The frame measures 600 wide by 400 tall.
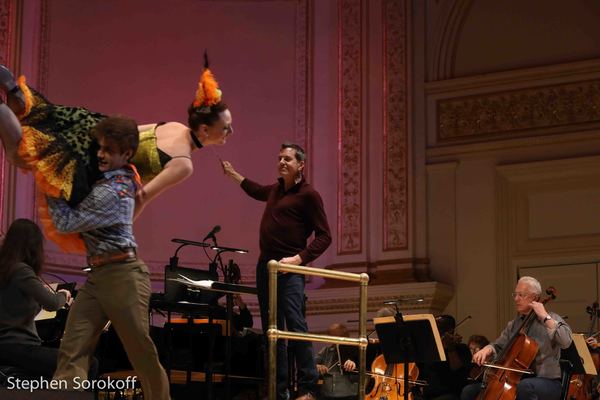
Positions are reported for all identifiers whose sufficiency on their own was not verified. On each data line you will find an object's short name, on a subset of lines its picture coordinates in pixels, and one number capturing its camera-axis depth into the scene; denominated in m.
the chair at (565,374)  12.23
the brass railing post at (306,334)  9.28
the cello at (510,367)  12.35
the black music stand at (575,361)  12.25
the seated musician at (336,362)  15.58
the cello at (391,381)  14.78
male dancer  7.89
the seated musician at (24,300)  10.02
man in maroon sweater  11.19
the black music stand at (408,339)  13.15
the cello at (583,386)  13.30
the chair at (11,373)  9.81
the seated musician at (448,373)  15.42
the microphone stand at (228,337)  11.58
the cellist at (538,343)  12.32
